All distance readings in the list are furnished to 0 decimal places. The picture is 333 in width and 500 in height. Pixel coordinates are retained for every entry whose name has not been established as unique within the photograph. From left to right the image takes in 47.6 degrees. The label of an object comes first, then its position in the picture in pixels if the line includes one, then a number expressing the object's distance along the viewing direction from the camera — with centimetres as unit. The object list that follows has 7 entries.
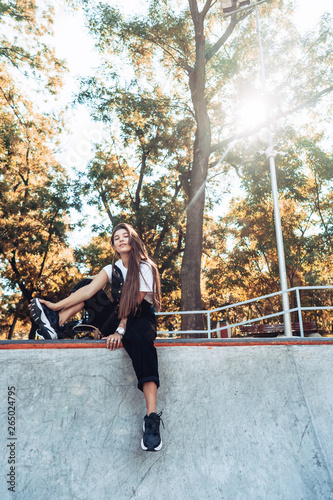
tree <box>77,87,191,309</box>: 1600
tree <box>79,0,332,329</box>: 1495
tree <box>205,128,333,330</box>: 1666
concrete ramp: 339
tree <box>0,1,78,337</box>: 1842
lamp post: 884
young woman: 345
